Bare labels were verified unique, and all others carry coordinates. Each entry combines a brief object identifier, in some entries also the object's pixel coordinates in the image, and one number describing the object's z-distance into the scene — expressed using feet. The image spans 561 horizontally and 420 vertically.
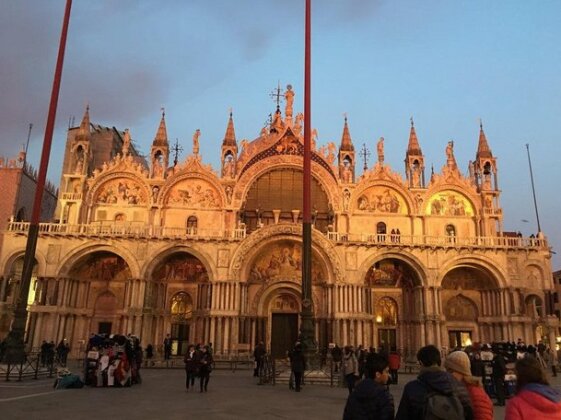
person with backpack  13.85
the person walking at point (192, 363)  52.13
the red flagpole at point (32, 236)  67.26
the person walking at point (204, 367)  51.65
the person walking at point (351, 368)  46.34
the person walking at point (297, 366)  54.13
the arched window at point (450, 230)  124.57
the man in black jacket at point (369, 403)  15.53
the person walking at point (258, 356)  70.13
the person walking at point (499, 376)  47.22
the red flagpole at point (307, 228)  65.05
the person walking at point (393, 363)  59.72
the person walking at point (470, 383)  15.88
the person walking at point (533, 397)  12.43
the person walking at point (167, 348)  102.44
